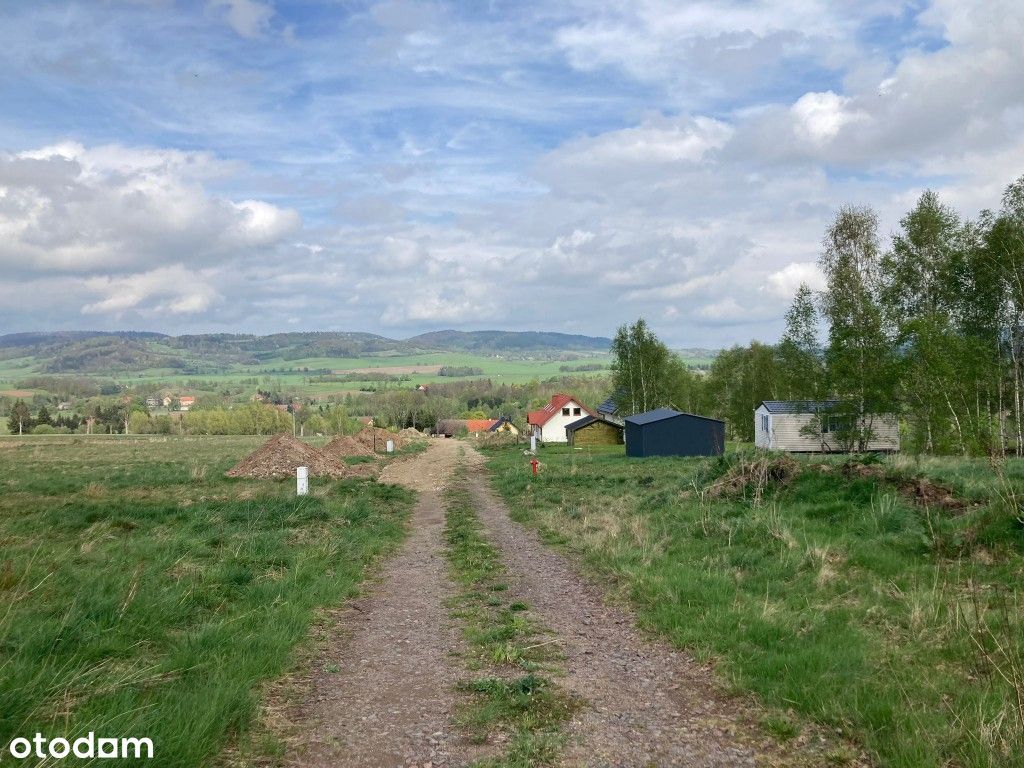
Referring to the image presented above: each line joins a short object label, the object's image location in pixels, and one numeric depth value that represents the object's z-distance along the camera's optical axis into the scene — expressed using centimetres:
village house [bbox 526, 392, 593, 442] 7369
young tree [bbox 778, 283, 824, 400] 3641
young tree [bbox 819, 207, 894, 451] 3189
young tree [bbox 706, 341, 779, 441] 6003
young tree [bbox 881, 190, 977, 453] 2725
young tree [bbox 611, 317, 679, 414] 6269
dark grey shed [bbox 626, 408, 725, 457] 4447
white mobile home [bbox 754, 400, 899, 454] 3656
